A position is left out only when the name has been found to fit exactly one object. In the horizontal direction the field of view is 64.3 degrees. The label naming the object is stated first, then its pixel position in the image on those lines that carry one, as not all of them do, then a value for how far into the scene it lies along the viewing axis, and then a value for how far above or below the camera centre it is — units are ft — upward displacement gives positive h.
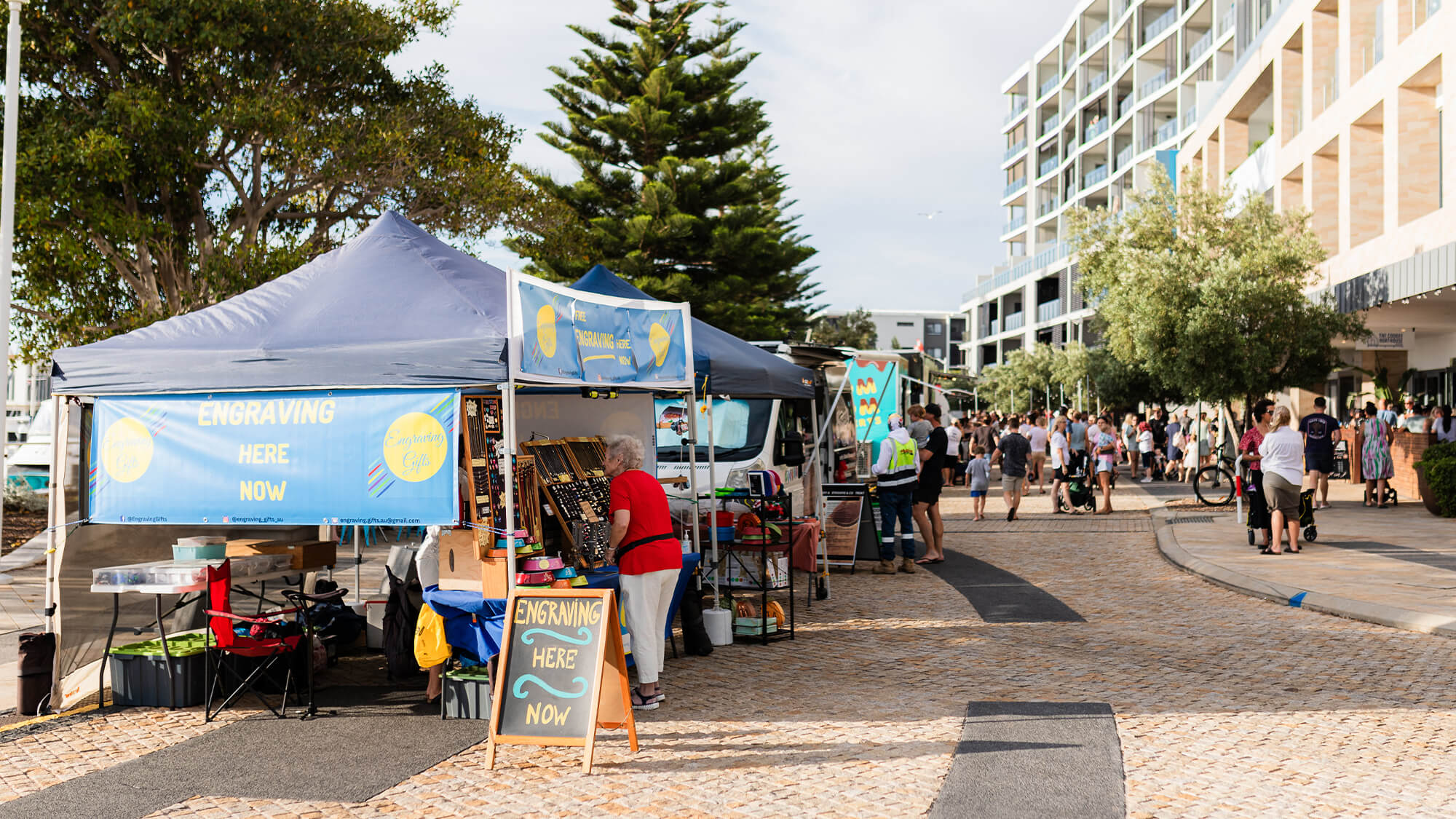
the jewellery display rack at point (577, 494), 24.61 -1.14
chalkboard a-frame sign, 18.90 -3.83
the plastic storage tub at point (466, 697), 22.08 -4.87
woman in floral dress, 63.31 -0.32
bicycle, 66.49 -2.67
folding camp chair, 22.20 -3.96
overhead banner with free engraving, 21.31 +2.16
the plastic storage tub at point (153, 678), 23.45 -4.83
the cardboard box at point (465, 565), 21.93 -2.39
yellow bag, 22.27 -3.85
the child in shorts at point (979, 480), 62.59 -1.94
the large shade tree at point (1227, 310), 64.90 +7.79
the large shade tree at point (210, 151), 53.31 +14.50
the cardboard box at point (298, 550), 25.80 -2.46
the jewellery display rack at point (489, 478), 22.24 -0.70
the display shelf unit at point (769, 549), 29.76 -2.83
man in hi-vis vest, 40.70 -1.54
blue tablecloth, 21.76 -3.40
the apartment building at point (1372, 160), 67.41 +20.18
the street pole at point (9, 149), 33.88 +8.76
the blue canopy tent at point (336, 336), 21.30 +2.05
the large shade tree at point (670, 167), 94.58 +23.13
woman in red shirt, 21.85 -1.98
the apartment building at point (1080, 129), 179.52 +56.42
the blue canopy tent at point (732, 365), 30.35 +2.12
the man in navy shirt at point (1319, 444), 53.72 +0.06
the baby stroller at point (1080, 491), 66.64 -2.70
